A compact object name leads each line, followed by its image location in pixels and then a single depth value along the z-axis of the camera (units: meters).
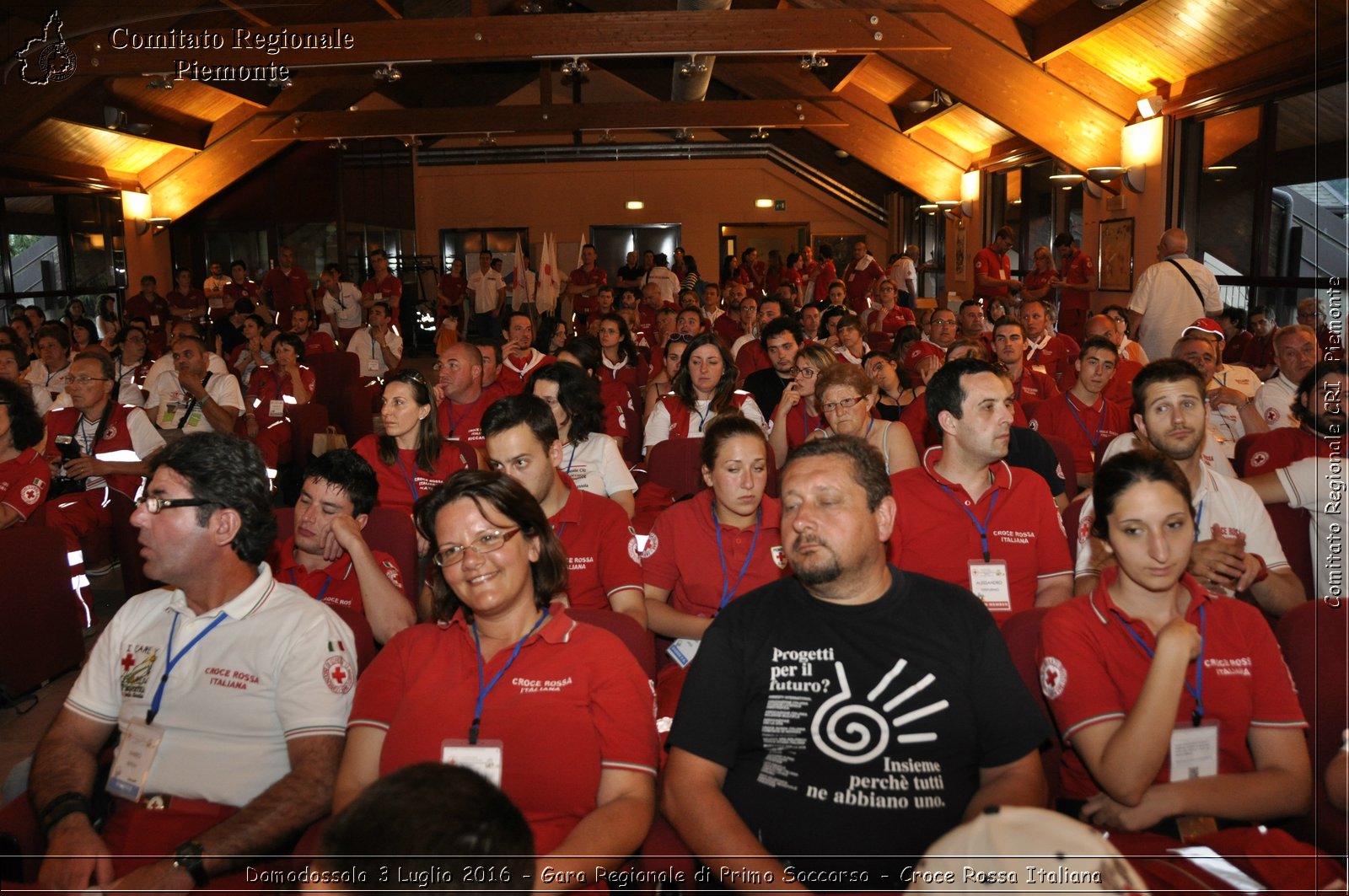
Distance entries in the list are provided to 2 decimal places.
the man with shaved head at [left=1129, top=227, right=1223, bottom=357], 7.39
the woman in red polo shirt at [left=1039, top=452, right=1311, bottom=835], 1.87
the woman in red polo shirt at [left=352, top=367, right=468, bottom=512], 4.10
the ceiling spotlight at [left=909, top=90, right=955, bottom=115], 12.46
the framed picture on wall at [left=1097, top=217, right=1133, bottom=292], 10.63
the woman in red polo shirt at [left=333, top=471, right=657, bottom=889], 1.91
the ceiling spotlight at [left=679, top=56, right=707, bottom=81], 11.49
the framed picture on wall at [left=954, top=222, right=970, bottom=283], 16.94
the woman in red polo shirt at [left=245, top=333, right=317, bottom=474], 6.35
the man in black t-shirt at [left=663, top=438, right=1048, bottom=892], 1.80
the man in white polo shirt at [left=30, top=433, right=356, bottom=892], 1.96
